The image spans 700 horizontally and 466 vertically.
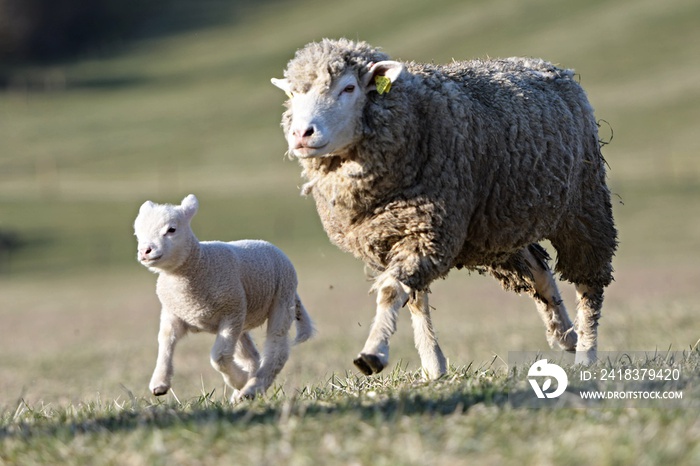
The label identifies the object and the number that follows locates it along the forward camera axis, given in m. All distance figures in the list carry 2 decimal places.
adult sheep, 13.48
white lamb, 13.70
